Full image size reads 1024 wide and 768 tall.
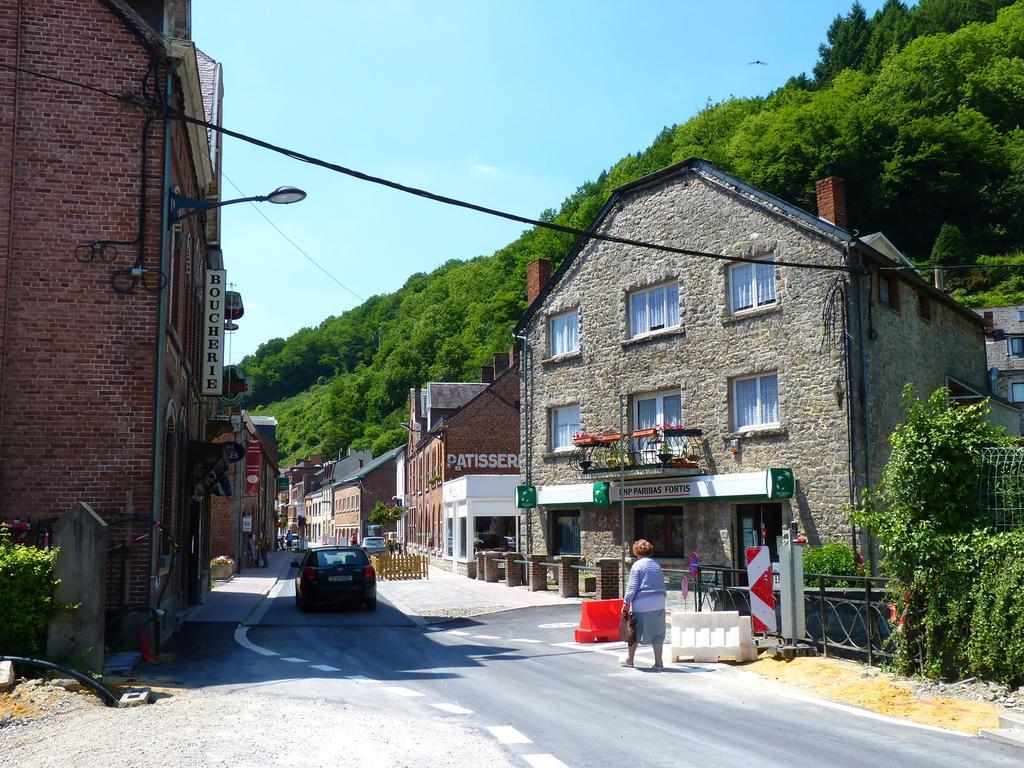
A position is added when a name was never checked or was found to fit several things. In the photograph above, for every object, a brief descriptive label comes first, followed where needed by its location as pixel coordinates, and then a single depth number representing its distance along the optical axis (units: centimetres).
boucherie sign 1939
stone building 2092
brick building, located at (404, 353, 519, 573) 4134
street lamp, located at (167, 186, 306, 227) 1388
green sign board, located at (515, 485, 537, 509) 2828
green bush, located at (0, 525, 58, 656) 1020
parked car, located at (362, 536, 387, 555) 5113
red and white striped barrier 1275
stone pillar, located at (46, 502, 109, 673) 1050
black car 2112
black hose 908
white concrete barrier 1245
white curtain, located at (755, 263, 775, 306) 2258
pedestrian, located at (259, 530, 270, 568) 4778
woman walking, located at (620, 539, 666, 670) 1201
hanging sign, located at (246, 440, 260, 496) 4025
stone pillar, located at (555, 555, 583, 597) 2441
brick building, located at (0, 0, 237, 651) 1353
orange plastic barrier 1530
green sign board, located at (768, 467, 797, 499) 2091
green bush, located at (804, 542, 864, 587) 1722
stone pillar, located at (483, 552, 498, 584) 3180
